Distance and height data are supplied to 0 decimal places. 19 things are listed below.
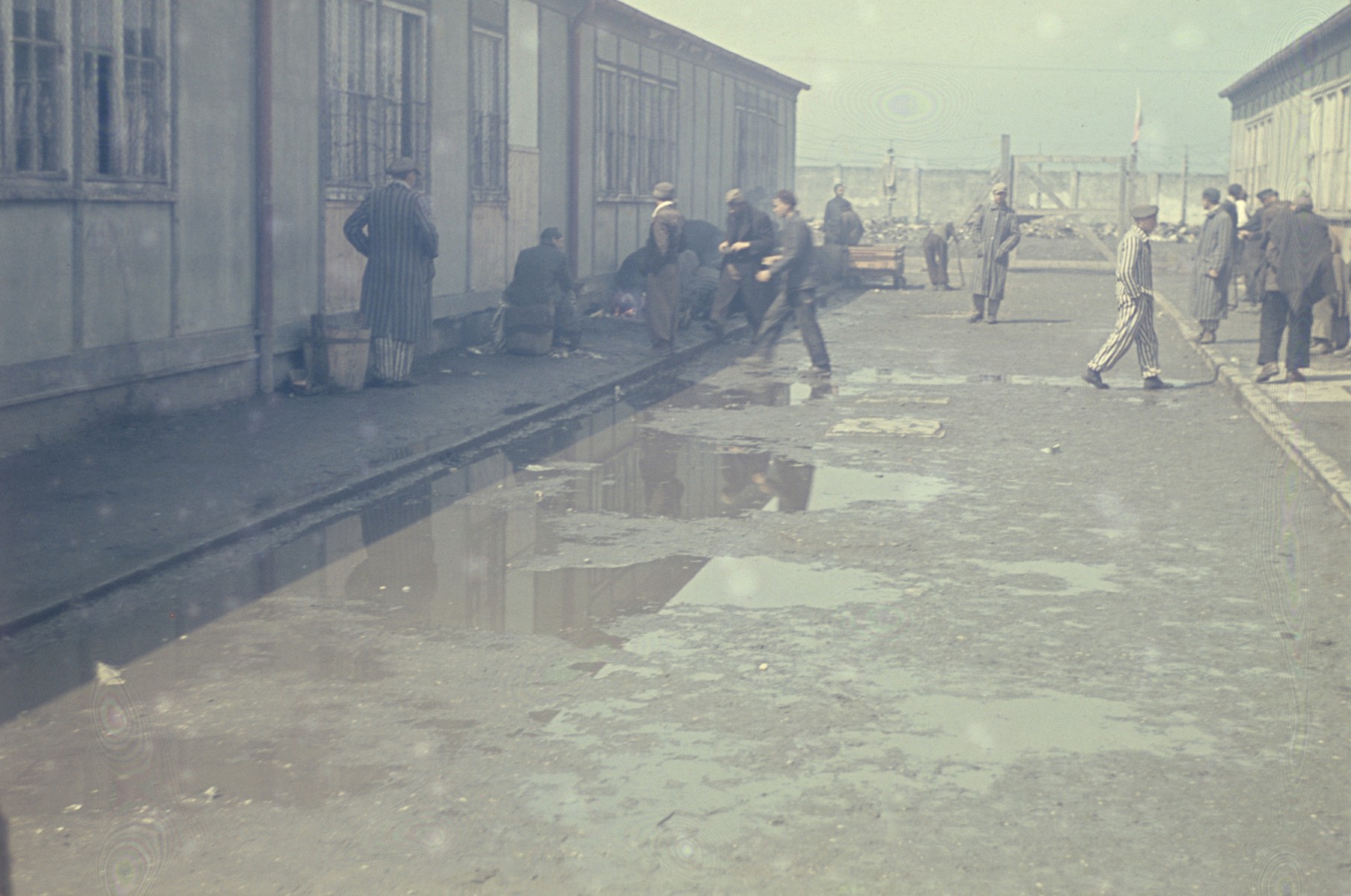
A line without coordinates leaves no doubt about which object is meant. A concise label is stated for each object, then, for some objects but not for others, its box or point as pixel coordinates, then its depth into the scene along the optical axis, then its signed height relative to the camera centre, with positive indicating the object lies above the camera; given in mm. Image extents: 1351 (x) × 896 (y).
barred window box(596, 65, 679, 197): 23609 +1822
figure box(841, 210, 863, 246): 33000 +449
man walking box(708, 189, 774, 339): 17109 +20
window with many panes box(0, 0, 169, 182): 9969 +988
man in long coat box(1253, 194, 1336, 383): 14758 -205
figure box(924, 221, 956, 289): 31203 -110
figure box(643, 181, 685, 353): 16828 -204
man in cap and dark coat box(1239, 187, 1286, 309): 21281 +338
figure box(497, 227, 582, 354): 16781 -569
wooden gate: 74250 +3089
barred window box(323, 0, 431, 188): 14406 +1455
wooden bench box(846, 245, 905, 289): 31203 -212
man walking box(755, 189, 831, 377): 16000 -317
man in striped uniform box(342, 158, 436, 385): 13805 -128
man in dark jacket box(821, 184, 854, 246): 33147 +665
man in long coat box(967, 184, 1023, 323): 21953 +129
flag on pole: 68000 +5739
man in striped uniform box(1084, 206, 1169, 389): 14805 -482
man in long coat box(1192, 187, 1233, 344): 19312 -126
